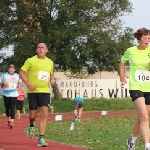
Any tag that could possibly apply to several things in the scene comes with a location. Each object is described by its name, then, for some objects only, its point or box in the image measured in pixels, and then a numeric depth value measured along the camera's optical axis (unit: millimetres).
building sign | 45062
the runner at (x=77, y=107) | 24094
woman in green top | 10648
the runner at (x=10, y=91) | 19703
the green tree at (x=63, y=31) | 42031
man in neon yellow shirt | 13266
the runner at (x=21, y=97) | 31744
